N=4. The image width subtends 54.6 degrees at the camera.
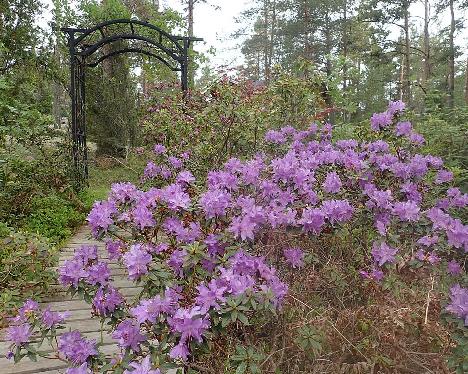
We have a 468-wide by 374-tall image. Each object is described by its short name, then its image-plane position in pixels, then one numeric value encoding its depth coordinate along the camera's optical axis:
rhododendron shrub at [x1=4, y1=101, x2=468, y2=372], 1.32
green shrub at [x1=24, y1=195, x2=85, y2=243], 4.97
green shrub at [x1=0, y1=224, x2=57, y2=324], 3.39
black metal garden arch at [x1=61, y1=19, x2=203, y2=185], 7.00
